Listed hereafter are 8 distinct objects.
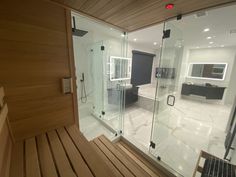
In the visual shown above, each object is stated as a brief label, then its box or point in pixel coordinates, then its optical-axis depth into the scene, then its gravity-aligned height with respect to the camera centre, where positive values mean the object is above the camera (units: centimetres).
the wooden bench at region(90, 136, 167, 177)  148 -140
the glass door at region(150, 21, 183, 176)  195 -79
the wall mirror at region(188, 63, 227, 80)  511 -5
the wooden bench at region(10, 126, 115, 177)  85 -82
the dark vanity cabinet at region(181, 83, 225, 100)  486 -102
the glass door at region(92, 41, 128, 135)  317 -51
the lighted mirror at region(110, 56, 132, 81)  354 +2
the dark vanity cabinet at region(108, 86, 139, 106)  323 -93
